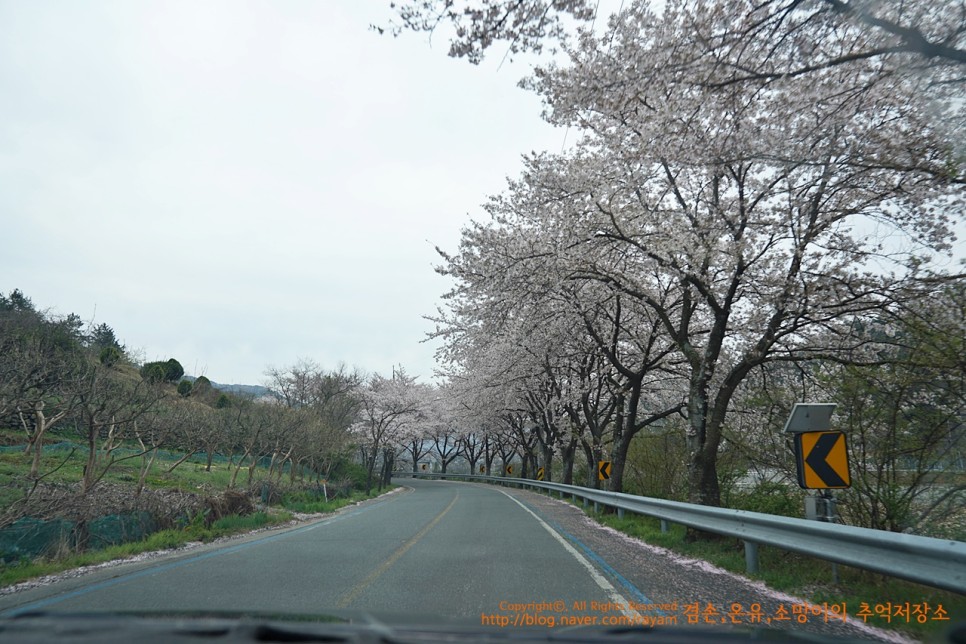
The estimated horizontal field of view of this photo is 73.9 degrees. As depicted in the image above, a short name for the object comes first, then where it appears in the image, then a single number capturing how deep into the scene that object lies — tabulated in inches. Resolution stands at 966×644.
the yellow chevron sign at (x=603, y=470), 810.2
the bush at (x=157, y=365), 1322.2
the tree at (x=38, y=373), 422.0
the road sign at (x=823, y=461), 292.2
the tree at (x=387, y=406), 1859.0
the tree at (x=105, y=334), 1996.1
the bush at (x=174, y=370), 1624.0
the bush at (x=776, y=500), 409.4
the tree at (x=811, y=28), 254.5
